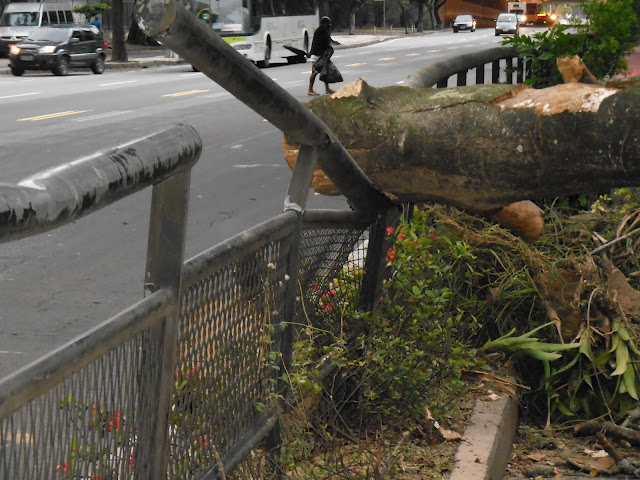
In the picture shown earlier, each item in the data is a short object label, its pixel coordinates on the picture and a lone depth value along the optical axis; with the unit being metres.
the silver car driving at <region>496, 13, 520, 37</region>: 78.51
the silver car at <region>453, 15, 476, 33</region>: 89.19
